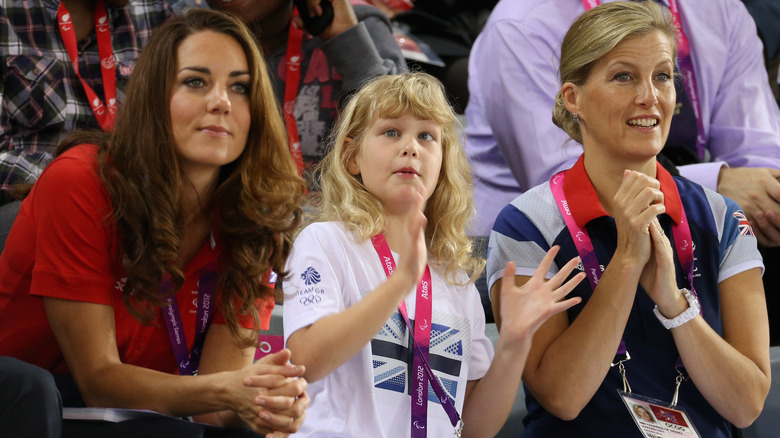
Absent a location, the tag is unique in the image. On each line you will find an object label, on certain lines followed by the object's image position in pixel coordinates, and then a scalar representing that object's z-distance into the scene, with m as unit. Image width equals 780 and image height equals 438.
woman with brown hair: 11.65
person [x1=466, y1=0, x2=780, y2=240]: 12.23
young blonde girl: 11.65
